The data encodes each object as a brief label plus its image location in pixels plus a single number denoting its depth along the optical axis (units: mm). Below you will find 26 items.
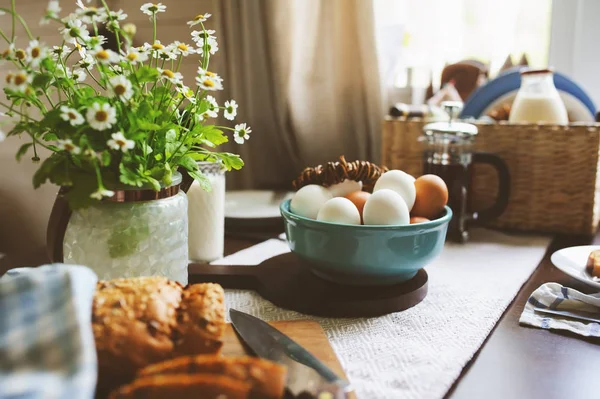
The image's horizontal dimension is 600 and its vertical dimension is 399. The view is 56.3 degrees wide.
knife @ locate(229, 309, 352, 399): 447
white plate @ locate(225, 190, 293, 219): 1118
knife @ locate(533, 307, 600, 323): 667
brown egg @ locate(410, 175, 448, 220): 773
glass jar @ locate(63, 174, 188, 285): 595
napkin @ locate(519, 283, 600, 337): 647
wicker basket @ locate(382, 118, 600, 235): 1070
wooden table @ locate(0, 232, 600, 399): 514
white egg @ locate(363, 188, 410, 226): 685
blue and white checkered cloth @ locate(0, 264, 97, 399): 404
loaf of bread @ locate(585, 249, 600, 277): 739
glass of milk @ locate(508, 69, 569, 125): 1137
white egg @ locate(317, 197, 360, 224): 699
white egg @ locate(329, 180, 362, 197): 796
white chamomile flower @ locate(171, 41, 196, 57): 628
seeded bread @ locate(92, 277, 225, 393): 453
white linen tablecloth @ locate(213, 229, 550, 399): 537
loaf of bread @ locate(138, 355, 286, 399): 390
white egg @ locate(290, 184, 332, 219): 751
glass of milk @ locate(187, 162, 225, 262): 890
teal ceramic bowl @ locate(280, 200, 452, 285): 677
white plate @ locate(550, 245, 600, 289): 716
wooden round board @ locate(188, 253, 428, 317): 691
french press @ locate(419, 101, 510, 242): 1033
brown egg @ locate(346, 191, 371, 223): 748
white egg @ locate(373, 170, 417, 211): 753
